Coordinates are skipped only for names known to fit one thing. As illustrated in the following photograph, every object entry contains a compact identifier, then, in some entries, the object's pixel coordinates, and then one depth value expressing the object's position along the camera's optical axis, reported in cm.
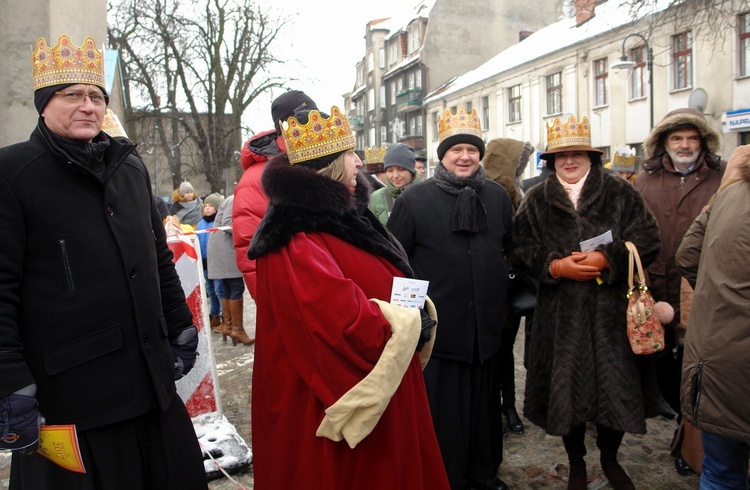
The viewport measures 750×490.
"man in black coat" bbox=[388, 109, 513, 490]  361
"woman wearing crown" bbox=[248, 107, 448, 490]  224
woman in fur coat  341
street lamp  1581
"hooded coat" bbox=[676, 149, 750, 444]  251
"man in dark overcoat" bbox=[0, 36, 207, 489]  212
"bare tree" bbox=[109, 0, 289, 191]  2297
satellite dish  1842
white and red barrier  446
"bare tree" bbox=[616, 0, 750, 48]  1091
